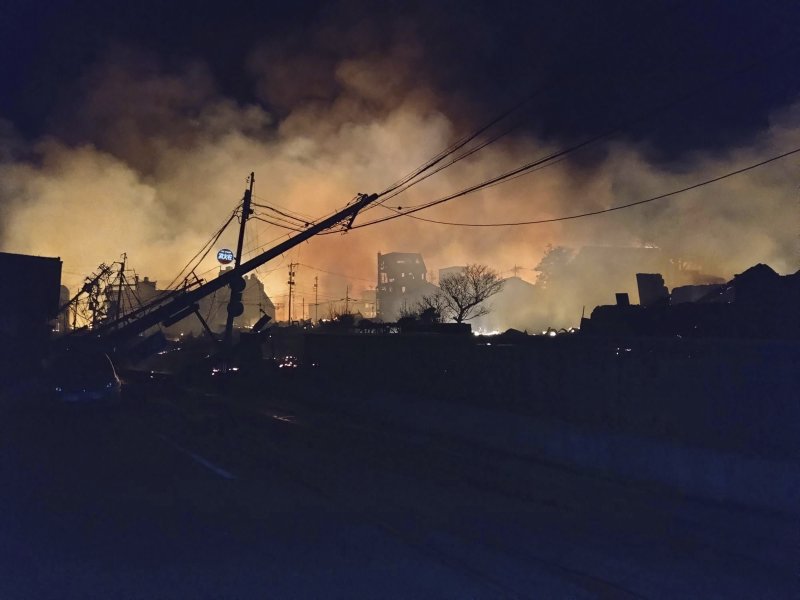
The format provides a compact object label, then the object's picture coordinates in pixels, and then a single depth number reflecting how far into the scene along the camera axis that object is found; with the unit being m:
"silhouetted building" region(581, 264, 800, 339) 21.86
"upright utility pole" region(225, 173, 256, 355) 29.88
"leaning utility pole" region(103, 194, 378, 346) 34.11
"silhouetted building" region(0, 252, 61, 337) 31.28
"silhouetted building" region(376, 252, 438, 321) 102.50
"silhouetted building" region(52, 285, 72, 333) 87.06
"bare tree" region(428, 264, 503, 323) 64.00
